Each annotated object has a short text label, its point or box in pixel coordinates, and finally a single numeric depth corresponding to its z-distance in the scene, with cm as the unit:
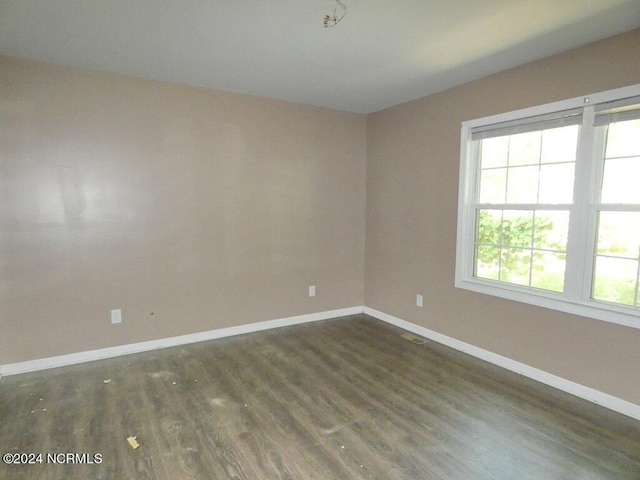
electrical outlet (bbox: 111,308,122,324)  309
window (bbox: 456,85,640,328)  229
